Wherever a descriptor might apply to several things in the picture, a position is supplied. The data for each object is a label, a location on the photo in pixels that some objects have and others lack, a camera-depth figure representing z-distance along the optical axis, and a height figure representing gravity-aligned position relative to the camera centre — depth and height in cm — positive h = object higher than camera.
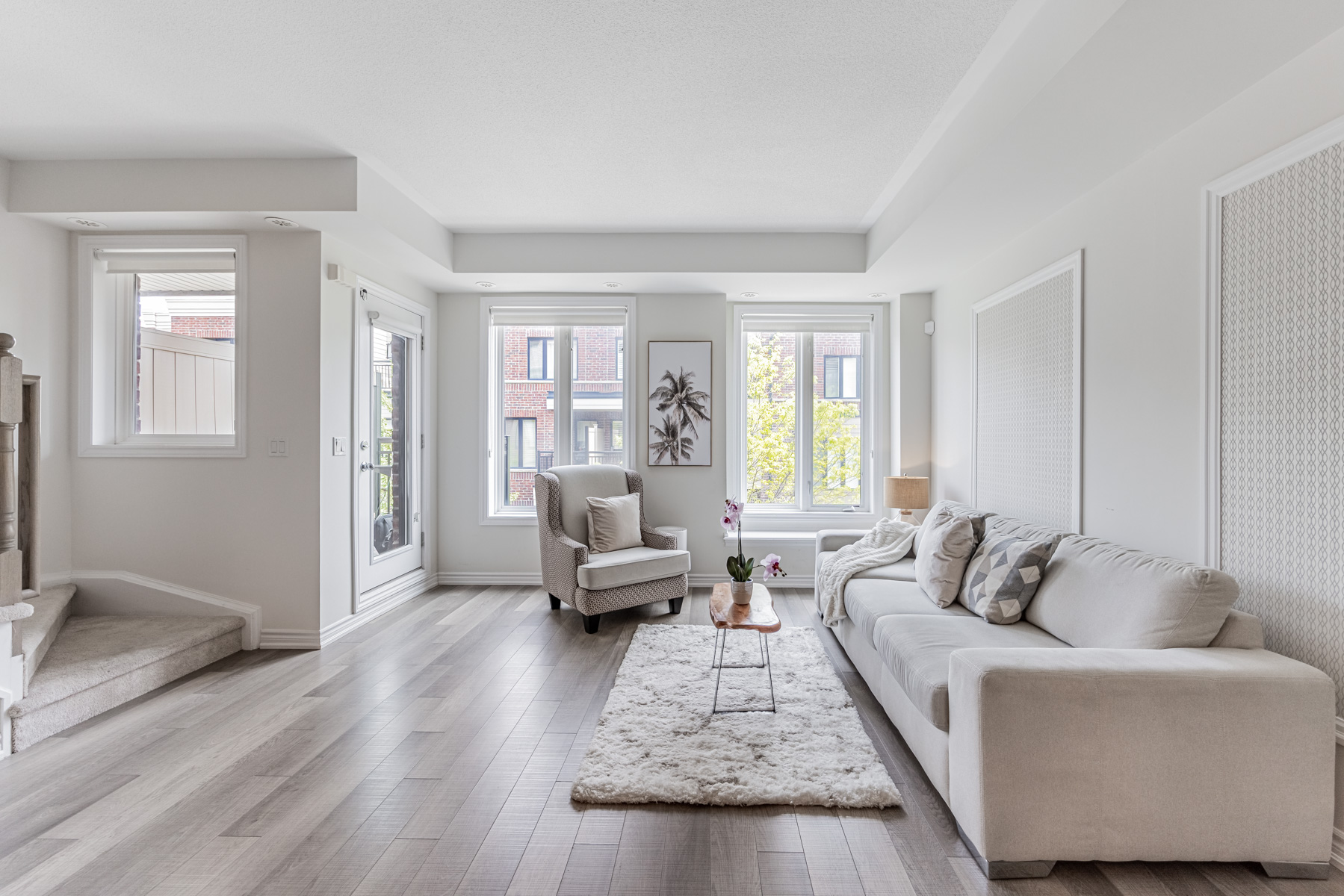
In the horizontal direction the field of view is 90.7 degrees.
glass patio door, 444 +0
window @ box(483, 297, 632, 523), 564 +36
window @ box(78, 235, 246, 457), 385 +57
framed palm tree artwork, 549 +35
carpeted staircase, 273 -103
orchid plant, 313 -59
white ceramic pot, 318 -71
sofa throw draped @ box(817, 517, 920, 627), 377 -69
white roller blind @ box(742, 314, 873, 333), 574 +106
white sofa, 180 -86
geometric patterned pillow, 281 -57
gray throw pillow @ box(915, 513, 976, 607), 320 -56
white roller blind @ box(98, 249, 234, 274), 393 +106
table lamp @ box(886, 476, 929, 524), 488 -34
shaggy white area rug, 223 -116
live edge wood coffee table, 289 -78
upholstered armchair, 429 -78
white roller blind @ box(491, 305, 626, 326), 557 +107
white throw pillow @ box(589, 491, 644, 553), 477 -60
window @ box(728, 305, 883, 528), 577 +29
